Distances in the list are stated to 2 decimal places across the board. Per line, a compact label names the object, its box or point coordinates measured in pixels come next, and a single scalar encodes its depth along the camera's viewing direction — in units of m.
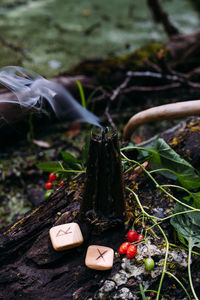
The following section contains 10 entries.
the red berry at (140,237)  0.38
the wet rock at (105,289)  0.36
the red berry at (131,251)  0.37
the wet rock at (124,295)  0.36
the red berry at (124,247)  0.37
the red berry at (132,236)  0.38
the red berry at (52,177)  0.46
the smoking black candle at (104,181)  0.37
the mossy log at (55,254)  0.36
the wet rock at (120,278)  0.36
